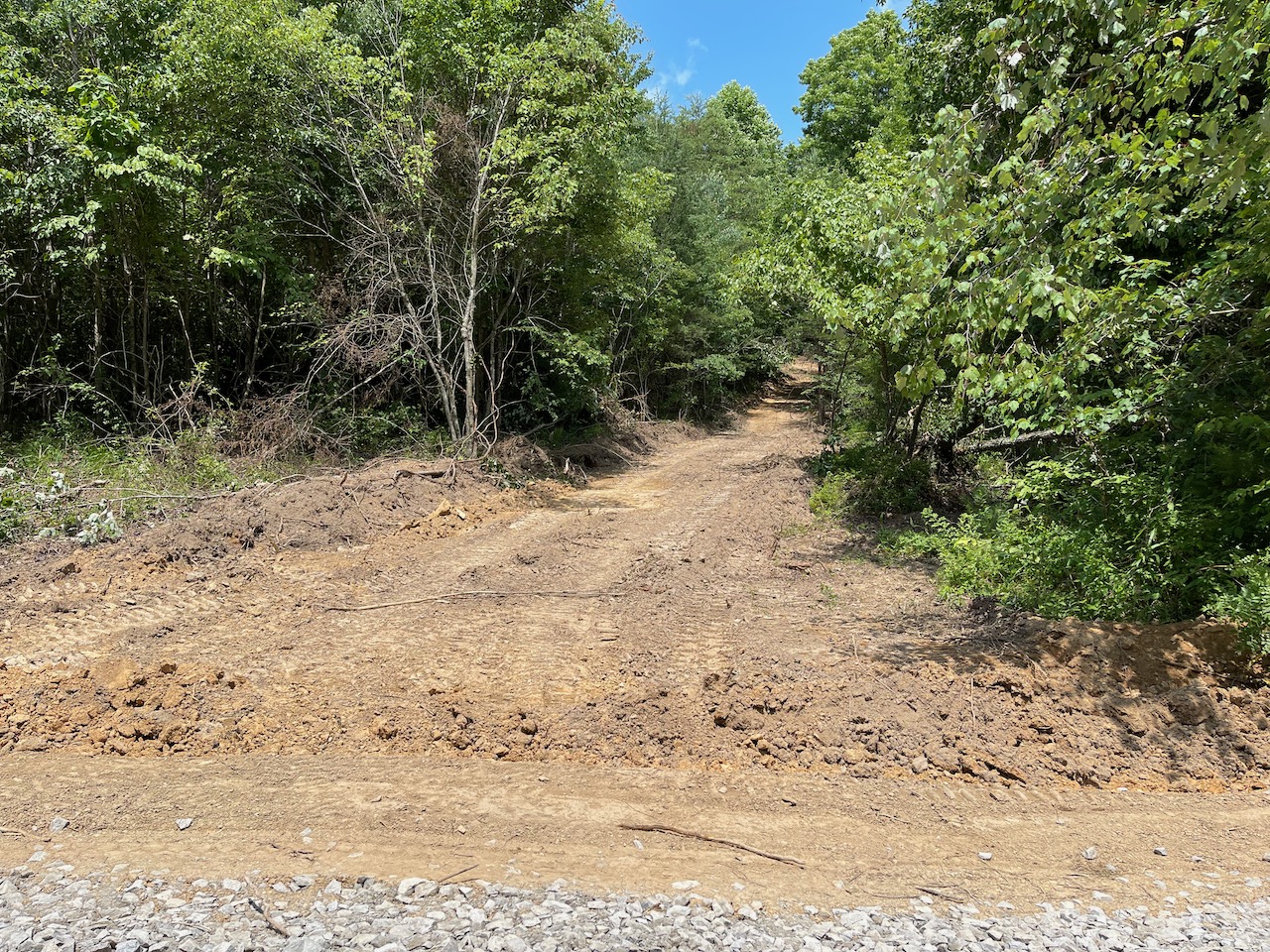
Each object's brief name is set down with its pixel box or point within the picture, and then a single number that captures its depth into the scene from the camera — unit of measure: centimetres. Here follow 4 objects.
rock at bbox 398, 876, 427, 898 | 292
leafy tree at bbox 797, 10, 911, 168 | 2267
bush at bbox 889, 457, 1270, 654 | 460
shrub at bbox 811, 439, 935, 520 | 978
